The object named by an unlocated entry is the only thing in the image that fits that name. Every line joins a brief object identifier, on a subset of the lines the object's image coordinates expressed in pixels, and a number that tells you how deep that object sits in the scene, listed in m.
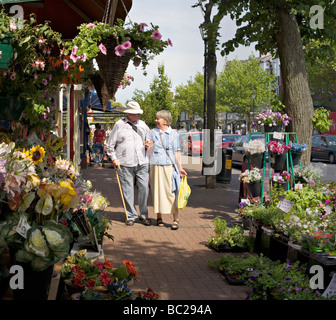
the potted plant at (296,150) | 8.70
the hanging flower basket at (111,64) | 5.17
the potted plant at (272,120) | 8.95
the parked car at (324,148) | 26.11
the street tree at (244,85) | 62.62
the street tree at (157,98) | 55.25
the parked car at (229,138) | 28.67
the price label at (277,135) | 8.64
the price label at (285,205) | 6.28
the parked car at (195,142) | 30.65
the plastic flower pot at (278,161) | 8.67
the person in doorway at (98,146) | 23.28
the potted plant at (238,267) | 5.52
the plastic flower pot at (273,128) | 9.01
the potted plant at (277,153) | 8.61
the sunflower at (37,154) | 4.69
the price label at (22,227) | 3.63
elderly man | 8.52
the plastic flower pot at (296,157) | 8.74
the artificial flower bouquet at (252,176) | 9.05
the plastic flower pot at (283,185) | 8.73
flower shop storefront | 3.68
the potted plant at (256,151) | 8.88
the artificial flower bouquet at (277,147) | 8.59
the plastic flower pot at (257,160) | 8.99
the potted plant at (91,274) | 4.30
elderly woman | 8.37
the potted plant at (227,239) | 7.04
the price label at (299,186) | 7.35
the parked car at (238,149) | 23.85
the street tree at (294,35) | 8.93
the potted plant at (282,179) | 8.64
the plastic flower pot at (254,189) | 9.09
